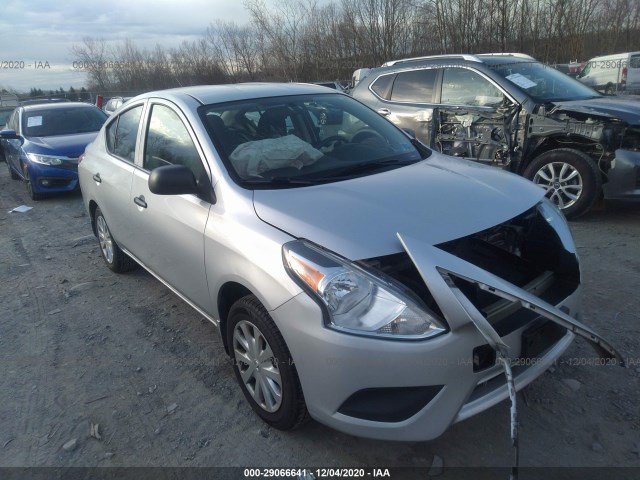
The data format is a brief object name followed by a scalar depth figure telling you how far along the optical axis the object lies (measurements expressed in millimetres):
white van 15477
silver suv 5129
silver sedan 2006
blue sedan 8312
